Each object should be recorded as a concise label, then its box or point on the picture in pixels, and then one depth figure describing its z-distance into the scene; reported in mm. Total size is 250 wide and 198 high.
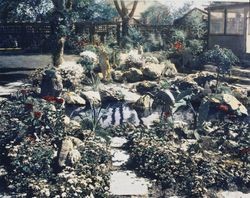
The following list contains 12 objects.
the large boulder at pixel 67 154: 6152
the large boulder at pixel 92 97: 12070
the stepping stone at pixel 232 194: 5791
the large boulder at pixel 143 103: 11851
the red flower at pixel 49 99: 7567
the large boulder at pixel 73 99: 11820
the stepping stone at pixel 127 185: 5788
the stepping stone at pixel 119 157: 6969
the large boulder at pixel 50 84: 10883
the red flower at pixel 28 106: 7125
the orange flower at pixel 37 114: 6910
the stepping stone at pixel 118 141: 7998
